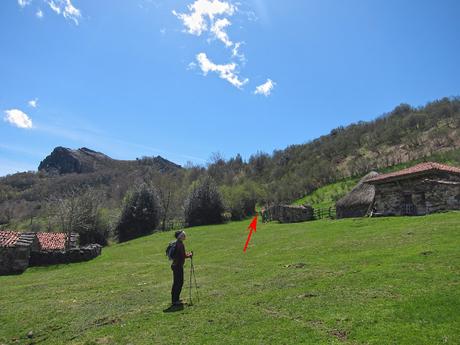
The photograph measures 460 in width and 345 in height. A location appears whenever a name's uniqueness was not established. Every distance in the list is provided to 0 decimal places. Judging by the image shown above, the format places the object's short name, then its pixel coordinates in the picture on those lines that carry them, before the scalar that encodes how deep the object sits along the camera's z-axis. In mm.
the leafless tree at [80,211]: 44312
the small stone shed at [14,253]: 29188
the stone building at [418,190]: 28016
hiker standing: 11500
